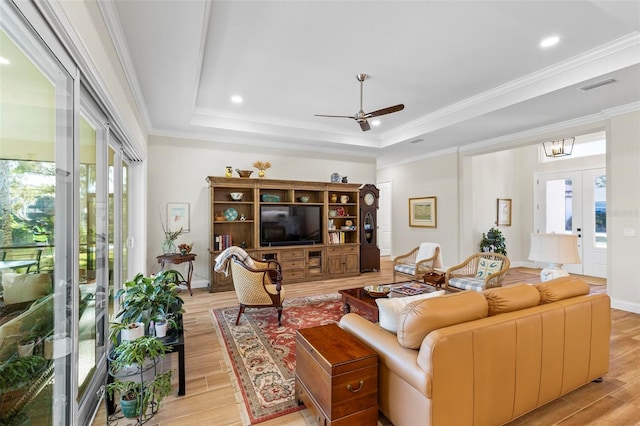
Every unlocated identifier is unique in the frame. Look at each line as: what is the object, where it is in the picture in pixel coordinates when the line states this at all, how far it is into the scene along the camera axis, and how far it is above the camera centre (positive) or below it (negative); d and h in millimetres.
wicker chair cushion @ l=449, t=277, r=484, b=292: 3906 -940
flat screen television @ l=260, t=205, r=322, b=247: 5652 -233
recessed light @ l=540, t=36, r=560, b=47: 2990 +1739
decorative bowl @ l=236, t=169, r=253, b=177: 5423 +725
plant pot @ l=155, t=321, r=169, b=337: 2346 -898
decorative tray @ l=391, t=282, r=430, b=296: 3416 -904
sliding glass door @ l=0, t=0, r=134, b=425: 1161 -56
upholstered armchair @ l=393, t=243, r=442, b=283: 4859 -829
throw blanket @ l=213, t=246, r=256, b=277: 3643 -544
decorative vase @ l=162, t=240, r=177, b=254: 5023 -571
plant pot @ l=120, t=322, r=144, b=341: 2090 -840
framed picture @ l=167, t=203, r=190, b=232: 5238 -54
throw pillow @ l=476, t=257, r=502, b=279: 4238 -768
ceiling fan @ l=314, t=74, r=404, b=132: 3613 +1238
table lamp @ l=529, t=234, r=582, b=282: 2959 -382
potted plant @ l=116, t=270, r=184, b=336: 2234 -655
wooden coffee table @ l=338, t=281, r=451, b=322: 3189 -990
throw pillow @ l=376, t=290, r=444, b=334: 1964 -645
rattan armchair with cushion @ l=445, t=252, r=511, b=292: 3920 -862
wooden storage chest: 1659 -966
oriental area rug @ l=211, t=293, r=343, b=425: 2172 -1342
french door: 6258 +57
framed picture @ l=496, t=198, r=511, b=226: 7352 +36
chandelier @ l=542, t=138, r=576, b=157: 5004 +1100
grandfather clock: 6742 -353
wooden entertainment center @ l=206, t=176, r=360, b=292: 5328 -256
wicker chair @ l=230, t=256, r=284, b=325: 3486 -893
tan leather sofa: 1557 -809
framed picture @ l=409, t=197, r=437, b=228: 7234 +34
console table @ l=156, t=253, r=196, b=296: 4707 -718
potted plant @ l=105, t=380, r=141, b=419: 1837 -1138
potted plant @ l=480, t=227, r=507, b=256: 6828 -669
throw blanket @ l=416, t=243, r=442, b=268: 5030 -690
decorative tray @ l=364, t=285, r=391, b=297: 3537 -928
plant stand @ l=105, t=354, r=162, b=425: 1910 -1255
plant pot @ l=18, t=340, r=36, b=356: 1257 -579
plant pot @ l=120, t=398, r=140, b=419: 1840 -1189
